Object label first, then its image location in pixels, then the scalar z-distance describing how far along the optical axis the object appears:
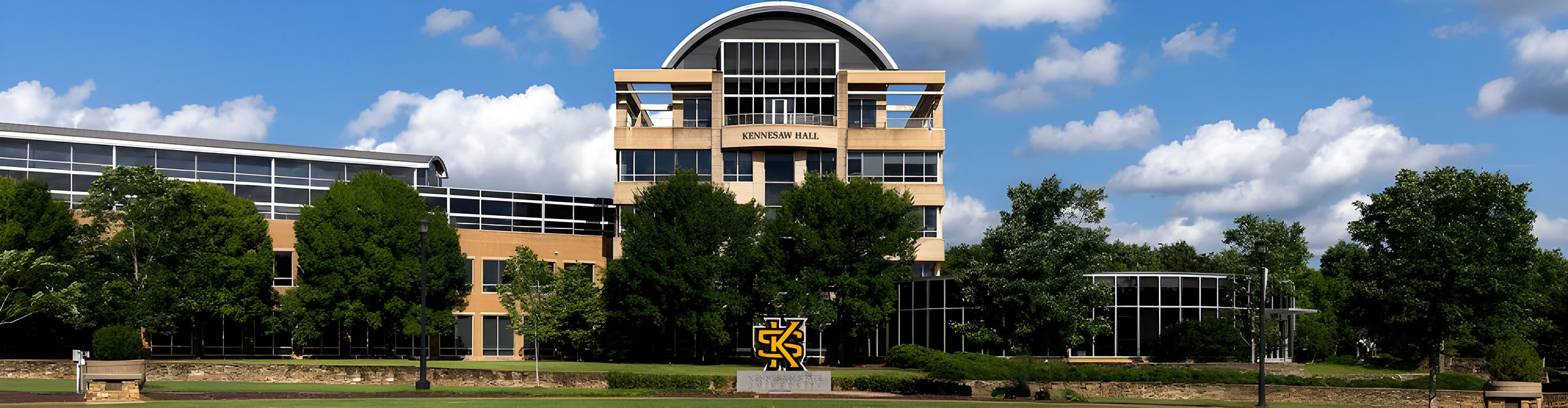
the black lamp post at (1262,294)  32.06
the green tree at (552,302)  50.88
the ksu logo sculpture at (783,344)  35.88
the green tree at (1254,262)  54.03
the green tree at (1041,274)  43.66
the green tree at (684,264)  52.22
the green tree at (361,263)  54.31
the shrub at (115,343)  47.75
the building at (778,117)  63.28
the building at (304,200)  59.88
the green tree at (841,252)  51.69
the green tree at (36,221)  49.03
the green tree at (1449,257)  36.31
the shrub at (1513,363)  42.56
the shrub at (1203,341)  48.56
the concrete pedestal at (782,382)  34.62
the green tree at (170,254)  50.41
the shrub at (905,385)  35.88
